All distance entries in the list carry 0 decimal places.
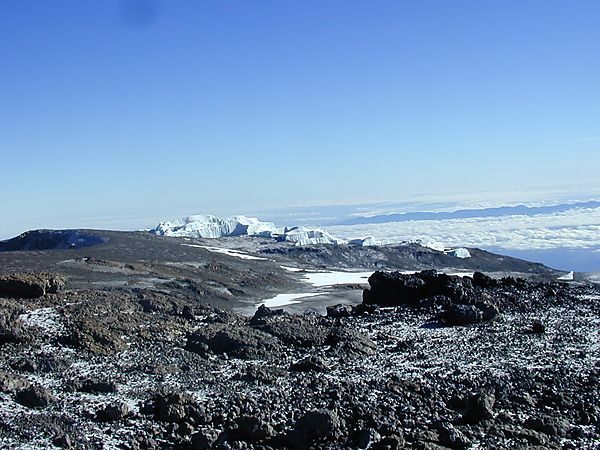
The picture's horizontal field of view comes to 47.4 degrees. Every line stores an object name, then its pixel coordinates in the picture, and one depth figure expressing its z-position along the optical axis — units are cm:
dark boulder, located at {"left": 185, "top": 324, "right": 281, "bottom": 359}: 1544
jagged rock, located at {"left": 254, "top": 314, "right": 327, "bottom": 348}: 1658
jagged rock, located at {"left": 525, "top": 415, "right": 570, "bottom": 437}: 1102
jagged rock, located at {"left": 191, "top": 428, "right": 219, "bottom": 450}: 1012
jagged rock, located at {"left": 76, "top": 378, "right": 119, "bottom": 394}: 1221
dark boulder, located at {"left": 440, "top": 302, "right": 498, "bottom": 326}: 1873
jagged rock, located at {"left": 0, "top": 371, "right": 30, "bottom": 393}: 1177
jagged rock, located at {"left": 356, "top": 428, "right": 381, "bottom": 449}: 1023
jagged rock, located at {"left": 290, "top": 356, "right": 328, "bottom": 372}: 1422
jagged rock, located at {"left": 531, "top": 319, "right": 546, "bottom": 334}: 1745
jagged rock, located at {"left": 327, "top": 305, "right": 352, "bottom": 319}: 2208
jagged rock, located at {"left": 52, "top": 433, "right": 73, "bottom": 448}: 996
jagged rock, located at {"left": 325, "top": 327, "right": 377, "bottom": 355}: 1580
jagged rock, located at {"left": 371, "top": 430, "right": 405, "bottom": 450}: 1010
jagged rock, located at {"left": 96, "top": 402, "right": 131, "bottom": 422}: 1097
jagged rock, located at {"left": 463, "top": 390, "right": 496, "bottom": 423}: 1142
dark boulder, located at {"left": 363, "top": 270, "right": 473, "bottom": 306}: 2319
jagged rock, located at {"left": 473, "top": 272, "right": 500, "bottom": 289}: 2500
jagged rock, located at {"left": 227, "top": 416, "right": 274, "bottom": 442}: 1036
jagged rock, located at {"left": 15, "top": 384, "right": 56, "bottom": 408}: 1134
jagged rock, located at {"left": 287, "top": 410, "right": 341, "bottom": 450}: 1026
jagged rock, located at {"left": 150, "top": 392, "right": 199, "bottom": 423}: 1102
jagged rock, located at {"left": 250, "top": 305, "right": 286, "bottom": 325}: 1948
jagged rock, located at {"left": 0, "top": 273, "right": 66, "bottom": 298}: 2034
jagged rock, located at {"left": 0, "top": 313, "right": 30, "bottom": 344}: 1515
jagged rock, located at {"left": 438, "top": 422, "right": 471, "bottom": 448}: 1042
